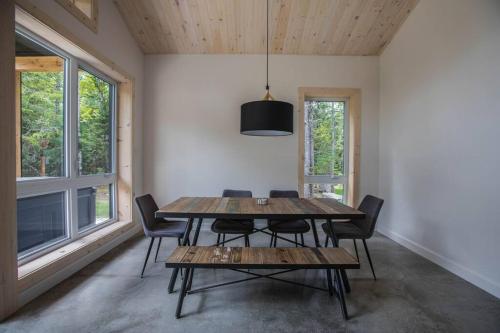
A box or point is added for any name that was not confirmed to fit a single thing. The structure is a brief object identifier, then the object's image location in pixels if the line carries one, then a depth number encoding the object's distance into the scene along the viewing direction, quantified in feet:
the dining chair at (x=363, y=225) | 8.15
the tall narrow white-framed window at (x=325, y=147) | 14.20
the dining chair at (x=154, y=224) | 8.23
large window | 7.32
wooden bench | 6.02
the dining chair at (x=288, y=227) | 9.12
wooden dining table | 7.01
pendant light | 8.00
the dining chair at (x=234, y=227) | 9.11
